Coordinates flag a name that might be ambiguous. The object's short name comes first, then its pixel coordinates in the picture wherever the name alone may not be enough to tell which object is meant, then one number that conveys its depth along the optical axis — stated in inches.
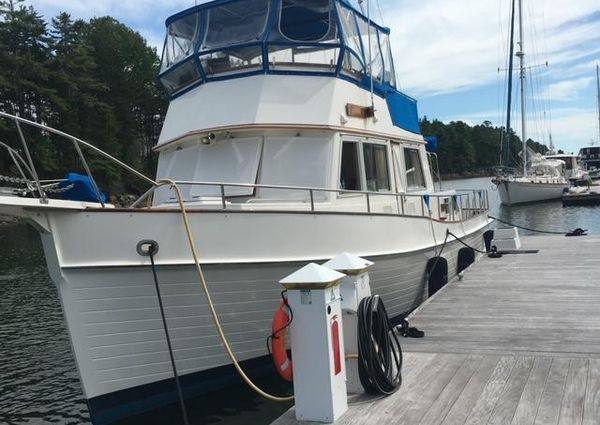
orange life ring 185.6
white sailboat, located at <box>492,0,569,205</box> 1521.9
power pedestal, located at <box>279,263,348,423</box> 167.3
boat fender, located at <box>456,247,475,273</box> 432.5
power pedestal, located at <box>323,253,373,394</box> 191.3
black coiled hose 184.5
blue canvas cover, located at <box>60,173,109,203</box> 210.8
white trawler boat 209.3
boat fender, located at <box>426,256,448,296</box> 358.0
